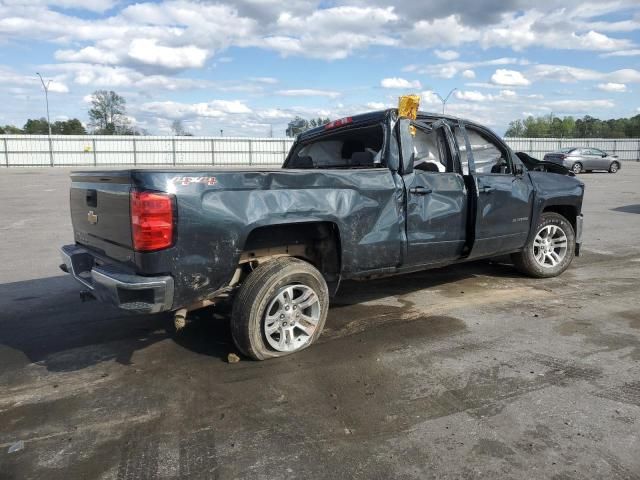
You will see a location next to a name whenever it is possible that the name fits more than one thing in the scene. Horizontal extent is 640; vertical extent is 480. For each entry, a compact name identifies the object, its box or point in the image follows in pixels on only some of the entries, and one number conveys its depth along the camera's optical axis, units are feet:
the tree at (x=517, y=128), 345.43
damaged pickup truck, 11.43
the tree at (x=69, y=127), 283.38
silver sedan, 99.96
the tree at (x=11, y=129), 290.46
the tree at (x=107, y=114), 267.80
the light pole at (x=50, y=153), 150.00
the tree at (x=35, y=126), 295.77
